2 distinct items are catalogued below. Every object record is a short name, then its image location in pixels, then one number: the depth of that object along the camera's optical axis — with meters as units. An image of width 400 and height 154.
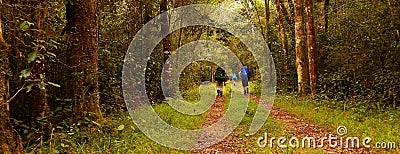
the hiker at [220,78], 19.78
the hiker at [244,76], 20.68
